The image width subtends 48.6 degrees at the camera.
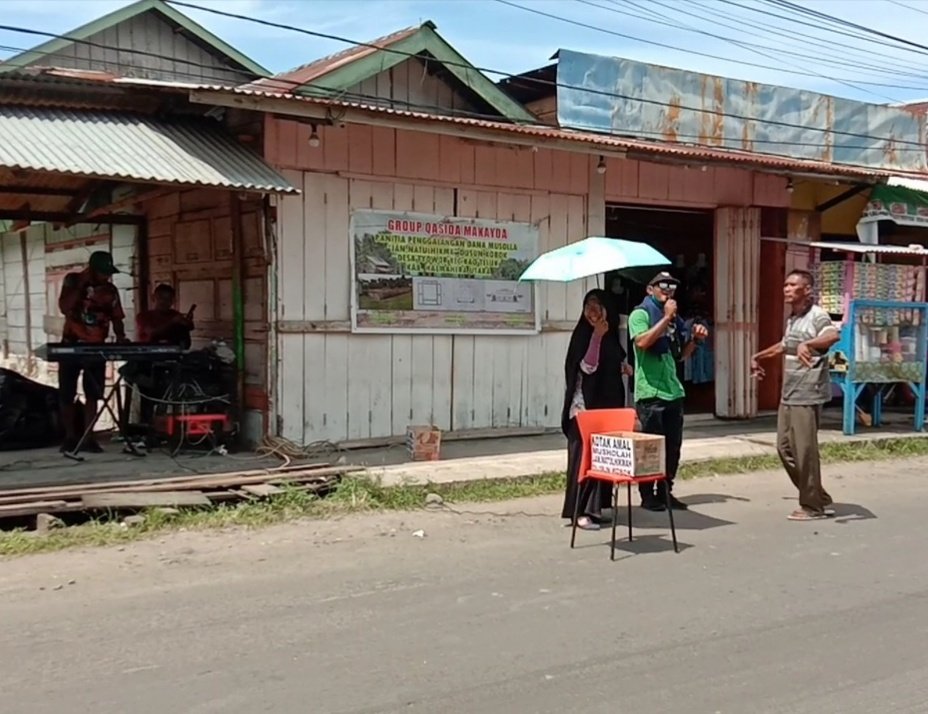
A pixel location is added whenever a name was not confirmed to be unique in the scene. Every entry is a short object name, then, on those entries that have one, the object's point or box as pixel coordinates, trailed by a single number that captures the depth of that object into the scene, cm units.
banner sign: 1030
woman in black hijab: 752
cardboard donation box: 663
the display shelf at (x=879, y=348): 1224
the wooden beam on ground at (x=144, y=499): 739
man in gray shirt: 788
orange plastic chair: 679
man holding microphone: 772
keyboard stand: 926
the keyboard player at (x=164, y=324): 1037
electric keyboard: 909
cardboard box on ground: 982
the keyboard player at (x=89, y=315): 954
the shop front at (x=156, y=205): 820
